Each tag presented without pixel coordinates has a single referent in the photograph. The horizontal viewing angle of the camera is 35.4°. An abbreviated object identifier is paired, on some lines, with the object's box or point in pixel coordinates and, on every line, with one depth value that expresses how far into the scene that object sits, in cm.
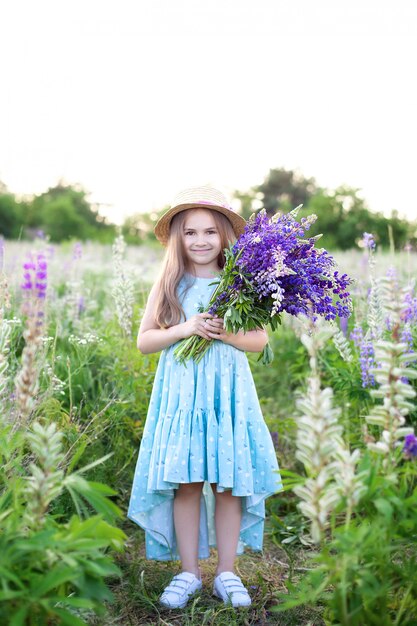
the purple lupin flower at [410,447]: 203
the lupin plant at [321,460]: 182
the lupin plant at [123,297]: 418
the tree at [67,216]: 3525
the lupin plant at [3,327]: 257
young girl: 293
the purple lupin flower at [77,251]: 533
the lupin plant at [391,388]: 196
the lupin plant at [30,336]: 200
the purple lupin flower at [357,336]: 358
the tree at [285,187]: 4681
